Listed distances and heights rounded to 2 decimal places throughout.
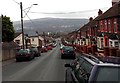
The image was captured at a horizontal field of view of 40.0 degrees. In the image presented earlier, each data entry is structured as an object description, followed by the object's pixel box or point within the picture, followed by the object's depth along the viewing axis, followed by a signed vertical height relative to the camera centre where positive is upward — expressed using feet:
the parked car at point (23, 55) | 58.79 -4.97
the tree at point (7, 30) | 93.80 +6.39
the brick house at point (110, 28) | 70.75 +6.01
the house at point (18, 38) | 180.40 +3.42
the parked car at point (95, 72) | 11.08 -2.26
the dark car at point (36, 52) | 81.58 -5.59
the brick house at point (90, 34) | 106.77 +4.85
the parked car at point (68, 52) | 63.75 -4.36
